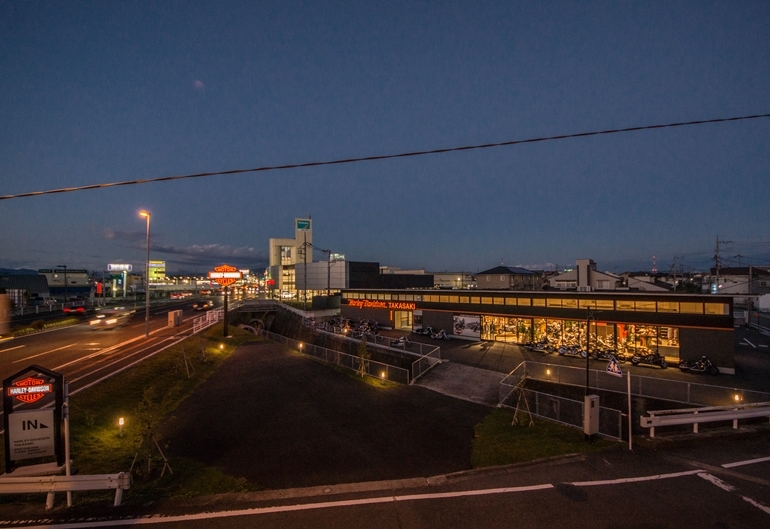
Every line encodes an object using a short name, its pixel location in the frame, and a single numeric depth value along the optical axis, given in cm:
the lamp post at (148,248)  2606
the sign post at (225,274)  3594
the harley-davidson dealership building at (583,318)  2348
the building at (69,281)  10350
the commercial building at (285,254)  8669
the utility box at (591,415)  1089
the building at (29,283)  7756
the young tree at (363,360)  2094
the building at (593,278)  4056
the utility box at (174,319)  3494
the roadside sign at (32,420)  789
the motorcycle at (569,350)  2726
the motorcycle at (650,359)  2422
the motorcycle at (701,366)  2262
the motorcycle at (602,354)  2606
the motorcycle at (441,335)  3453
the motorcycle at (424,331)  3631
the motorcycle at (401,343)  2833
